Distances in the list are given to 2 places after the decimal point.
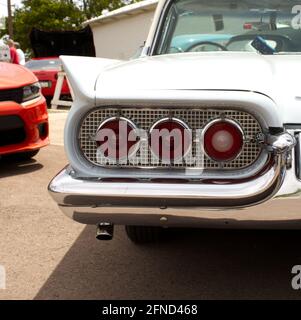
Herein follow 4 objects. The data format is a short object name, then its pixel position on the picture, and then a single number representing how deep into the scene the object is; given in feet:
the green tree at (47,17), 130.82
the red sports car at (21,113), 16.01
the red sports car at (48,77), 41.86
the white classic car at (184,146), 6.42
